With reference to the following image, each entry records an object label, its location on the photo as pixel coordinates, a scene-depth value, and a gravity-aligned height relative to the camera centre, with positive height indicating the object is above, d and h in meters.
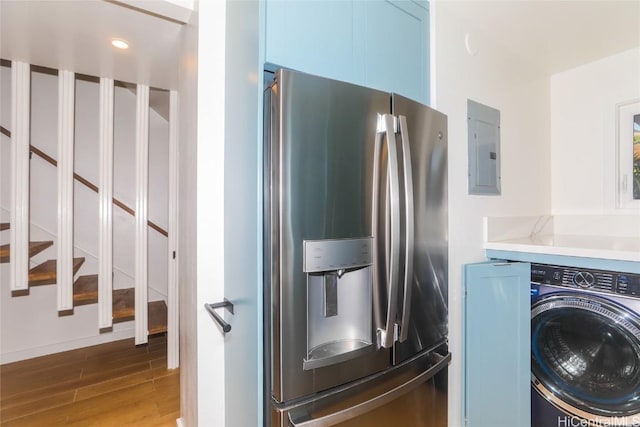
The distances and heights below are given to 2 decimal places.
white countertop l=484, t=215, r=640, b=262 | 1.39 -0.15
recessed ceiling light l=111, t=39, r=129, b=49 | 1.80 +1.12
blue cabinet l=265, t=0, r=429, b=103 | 0.94 +0.68
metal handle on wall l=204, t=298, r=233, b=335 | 1.18 -0.40
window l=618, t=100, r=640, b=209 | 2.01 +0.45
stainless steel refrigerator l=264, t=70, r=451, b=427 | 0.83 -0.13
